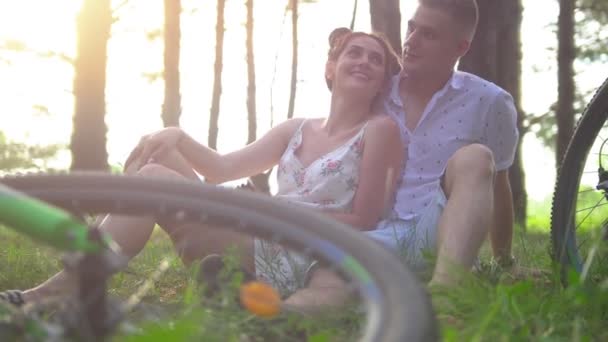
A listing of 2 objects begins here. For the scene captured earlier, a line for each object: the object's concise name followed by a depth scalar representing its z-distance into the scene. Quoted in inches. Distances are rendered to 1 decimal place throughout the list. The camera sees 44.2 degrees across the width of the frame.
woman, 100.8
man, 98.9
